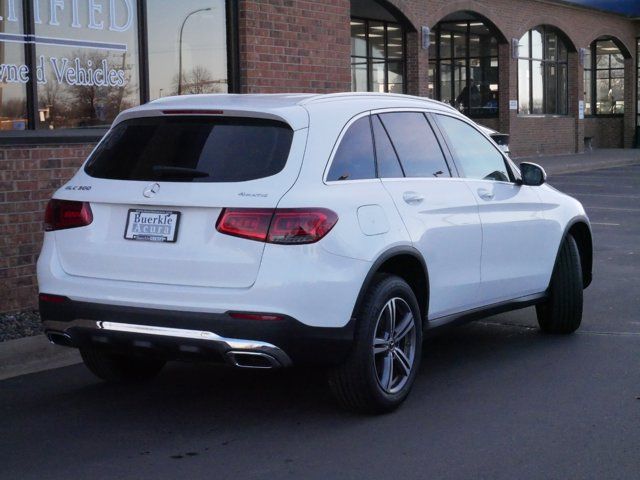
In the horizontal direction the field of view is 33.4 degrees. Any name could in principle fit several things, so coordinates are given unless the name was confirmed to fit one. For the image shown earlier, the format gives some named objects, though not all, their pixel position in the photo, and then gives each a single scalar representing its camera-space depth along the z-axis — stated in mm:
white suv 5293
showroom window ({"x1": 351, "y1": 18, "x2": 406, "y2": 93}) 31734
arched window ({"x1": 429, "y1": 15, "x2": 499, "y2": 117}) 34625
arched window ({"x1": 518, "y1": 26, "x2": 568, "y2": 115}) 35344
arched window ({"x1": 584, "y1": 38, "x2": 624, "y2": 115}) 42734
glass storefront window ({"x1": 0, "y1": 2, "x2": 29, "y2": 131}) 9438
